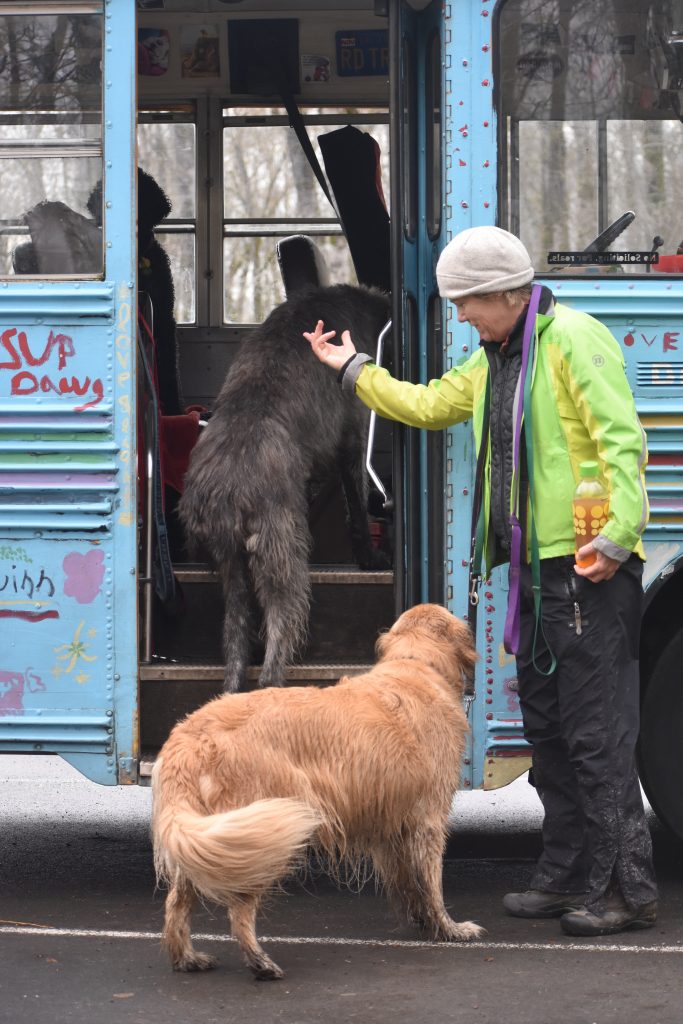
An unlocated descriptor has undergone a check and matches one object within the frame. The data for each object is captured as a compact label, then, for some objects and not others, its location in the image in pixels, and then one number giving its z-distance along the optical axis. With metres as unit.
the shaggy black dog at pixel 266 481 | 10.08
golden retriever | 7.70
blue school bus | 9.56
